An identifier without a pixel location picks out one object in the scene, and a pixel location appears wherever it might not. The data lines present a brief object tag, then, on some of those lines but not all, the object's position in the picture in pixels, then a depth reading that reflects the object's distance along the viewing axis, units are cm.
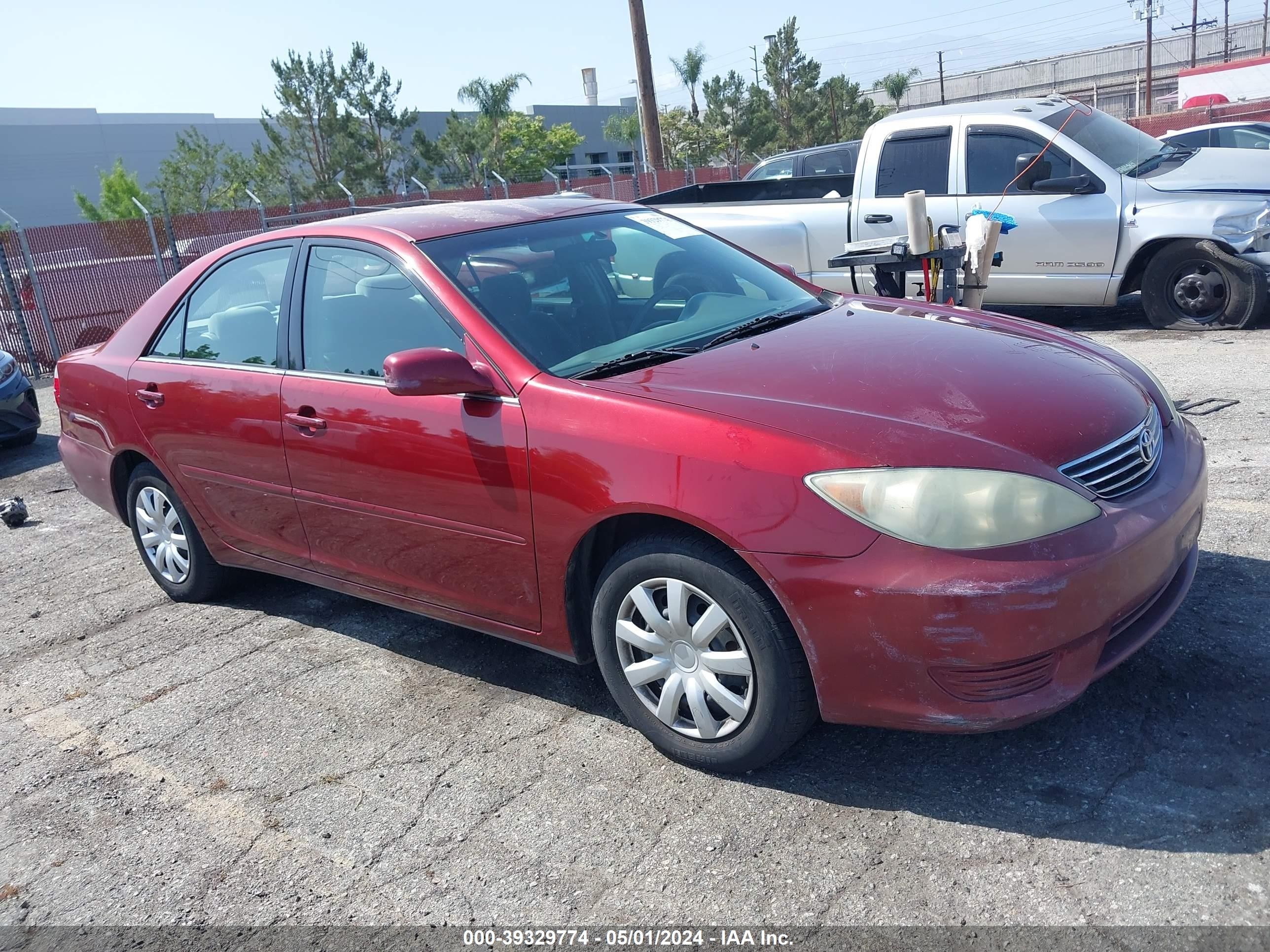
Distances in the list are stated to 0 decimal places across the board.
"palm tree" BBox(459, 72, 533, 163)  4972
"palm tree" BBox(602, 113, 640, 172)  6316
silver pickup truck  806
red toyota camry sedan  269
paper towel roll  568
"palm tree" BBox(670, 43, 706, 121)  6050
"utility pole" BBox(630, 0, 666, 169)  2091
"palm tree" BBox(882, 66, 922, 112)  6644
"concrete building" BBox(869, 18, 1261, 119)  7064
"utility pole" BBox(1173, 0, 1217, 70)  6756
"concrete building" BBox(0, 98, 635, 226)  5475
